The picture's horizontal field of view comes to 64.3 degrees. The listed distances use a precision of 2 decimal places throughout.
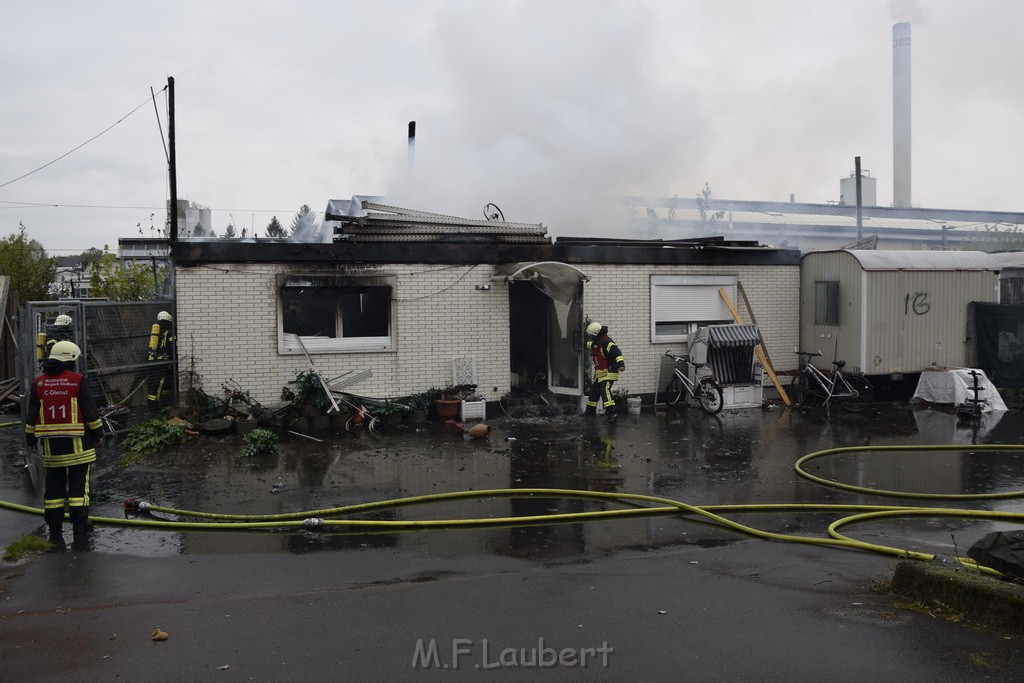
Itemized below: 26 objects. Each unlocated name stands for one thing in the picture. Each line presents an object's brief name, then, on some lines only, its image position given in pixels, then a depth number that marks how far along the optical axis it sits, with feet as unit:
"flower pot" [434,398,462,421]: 45.80
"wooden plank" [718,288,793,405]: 52.24
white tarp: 48.91
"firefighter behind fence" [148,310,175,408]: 43.21
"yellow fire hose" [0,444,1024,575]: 24.00
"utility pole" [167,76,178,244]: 46.83
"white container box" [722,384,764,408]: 50.52
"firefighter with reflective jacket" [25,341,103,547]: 24.20
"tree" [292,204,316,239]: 77.26
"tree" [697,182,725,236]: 140.14
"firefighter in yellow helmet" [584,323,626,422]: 44.60
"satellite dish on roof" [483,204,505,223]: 52.28
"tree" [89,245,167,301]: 63.52
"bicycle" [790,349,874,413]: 49.29
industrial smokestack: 175.22
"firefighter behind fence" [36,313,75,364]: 38.68
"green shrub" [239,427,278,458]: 35.88
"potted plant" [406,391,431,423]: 45.52
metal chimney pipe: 62.54
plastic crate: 45.98
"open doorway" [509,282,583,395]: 49.37
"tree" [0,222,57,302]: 69.77
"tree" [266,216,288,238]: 135.79
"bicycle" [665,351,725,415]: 47.98
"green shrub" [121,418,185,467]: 35.86
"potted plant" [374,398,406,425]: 44.57
